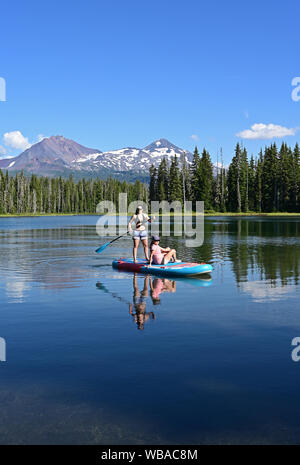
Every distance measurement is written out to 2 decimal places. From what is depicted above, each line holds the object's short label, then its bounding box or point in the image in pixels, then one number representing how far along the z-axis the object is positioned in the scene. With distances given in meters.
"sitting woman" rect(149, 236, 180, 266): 21.58
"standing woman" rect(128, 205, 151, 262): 23.31
